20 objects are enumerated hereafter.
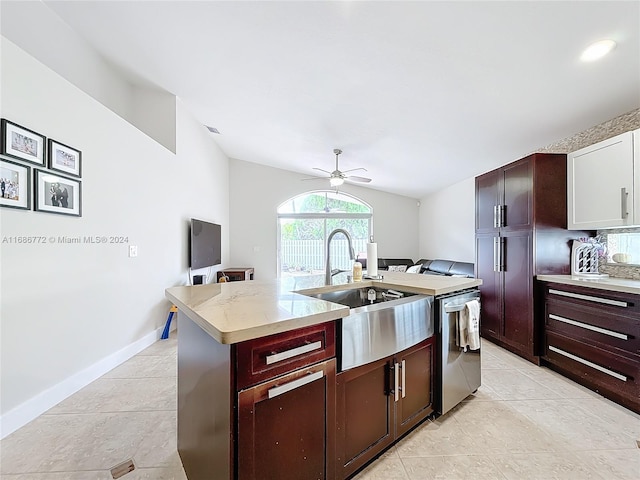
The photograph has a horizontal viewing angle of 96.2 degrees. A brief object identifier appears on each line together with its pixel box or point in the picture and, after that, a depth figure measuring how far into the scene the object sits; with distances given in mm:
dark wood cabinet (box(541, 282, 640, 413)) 2016
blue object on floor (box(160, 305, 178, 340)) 3582
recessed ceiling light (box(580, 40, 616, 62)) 1739
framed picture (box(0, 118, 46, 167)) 1781
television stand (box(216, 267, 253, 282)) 5438
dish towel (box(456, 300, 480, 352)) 1939
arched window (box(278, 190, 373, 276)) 6582
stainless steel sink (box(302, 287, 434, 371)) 1320
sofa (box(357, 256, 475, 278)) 4363
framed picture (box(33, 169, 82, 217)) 2020
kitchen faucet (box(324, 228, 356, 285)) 1971
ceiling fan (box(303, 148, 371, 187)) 3953
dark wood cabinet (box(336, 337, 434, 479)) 1308
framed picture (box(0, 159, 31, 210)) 1774
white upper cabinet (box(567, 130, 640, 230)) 2232
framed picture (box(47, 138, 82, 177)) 2115
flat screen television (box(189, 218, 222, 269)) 4307
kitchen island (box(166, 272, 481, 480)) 962
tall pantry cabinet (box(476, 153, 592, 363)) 2744
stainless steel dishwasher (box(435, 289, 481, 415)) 1853
